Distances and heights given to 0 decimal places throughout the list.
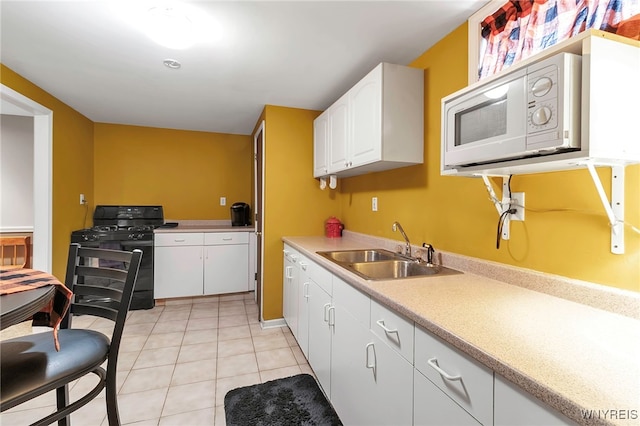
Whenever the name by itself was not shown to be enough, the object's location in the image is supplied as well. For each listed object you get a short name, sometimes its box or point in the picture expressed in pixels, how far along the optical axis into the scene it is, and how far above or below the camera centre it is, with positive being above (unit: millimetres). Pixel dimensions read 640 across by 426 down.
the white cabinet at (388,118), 1833 +595
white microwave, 831 +319
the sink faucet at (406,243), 1967 -214
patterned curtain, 973 +744
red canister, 3023 -179
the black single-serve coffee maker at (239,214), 4051 -54
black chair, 975 -533
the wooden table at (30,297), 892 -290
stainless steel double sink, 1656 -333
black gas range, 3285 -318
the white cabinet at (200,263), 3506 -651
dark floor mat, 1653 -1162
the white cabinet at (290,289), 2518 -720
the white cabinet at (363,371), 1071 -679
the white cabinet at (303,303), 2180 -713
